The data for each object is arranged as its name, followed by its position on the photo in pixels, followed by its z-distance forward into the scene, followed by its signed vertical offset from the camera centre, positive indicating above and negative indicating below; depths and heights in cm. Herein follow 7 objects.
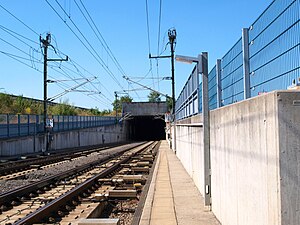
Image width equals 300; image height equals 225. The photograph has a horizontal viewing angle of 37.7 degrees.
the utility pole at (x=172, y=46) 4269 +842
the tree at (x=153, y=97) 17915 +1429
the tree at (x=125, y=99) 15762 +1188
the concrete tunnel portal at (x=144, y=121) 8131 +235
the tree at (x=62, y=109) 8500 +450
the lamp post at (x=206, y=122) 938 +19
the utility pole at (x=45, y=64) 4180 +652
